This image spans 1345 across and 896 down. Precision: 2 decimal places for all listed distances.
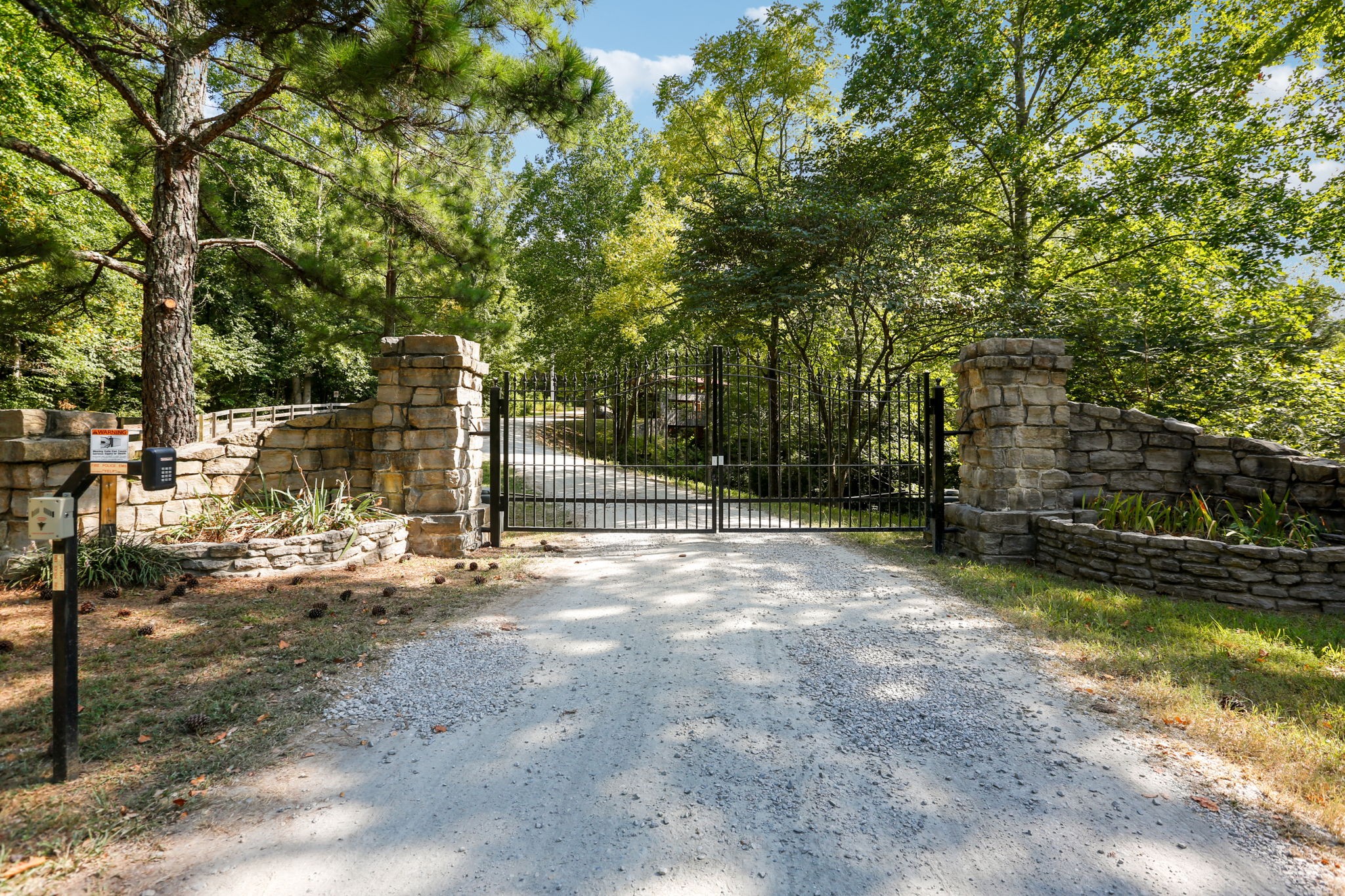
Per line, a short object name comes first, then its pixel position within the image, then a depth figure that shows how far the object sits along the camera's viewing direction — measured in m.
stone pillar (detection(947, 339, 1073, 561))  6.11
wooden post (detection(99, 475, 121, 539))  4.87
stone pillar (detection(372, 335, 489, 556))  6.21
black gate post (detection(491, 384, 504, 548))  6.37
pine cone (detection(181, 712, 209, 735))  2.63
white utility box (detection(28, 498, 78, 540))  2.17
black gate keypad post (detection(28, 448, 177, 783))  2.19
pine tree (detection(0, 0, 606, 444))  4.55
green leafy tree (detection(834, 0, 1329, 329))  9.84
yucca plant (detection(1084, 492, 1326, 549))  4.85
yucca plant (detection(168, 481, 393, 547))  5.32
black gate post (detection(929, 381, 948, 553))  6.73
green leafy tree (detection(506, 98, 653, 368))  20.75
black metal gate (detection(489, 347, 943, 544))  6.81
